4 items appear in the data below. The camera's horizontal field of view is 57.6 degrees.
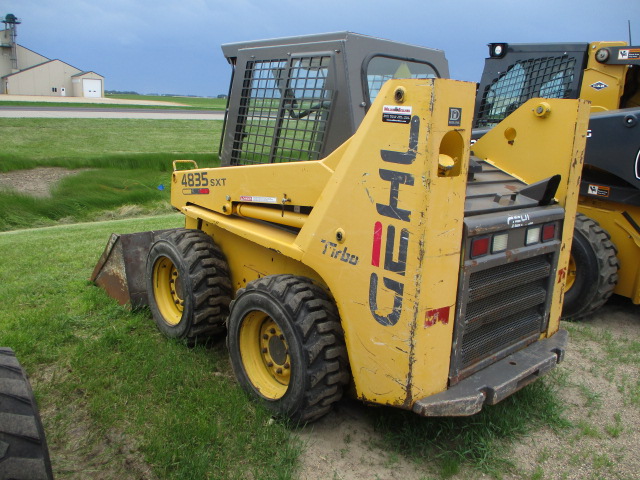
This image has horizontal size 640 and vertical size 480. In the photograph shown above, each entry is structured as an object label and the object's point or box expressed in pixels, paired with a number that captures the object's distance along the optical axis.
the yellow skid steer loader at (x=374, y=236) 2.72
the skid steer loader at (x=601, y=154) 4.89
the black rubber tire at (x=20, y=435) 1.93
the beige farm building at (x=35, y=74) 62.50
